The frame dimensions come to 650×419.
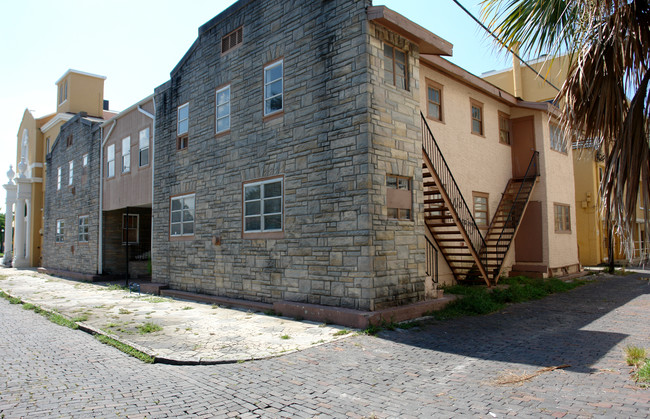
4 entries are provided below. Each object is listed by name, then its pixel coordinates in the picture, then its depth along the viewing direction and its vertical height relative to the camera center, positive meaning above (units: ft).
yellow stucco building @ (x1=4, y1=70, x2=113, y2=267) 95.35 +19.86
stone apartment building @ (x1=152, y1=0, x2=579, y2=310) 30.55 +6.13
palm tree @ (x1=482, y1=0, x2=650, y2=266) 14.58 +5.29
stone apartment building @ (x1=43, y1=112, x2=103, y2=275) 72.13 +6.73
